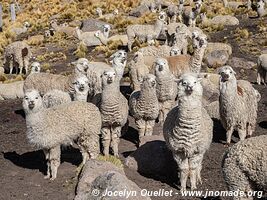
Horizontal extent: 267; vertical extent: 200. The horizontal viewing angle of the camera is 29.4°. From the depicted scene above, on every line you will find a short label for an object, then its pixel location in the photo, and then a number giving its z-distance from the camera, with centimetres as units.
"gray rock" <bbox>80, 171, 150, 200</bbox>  582
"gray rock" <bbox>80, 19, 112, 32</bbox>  2839
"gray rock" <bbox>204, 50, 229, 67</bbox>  1794
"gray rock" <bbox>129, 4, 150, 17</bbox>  3177
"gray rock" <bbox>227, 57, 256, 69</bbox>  1786
